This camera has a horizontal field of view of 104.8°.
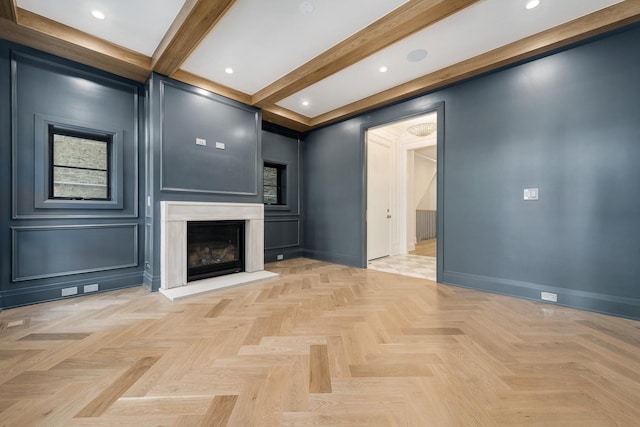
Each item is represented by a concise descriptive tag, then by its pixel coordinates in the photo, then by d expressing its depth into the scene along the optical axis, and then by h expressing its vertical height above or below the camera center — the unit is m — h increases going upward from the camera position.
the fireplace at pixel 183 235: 3.14 -0.29
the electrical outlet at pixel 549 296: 2.67 -0.91
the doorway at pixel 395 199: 4.71 +0.31
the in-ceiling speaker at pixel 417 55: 2.88 +1.89
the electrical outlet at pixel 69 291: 2.83 -0.91
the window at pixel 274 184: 5.12 +0.63
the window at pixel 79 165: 2.87 +0.59
